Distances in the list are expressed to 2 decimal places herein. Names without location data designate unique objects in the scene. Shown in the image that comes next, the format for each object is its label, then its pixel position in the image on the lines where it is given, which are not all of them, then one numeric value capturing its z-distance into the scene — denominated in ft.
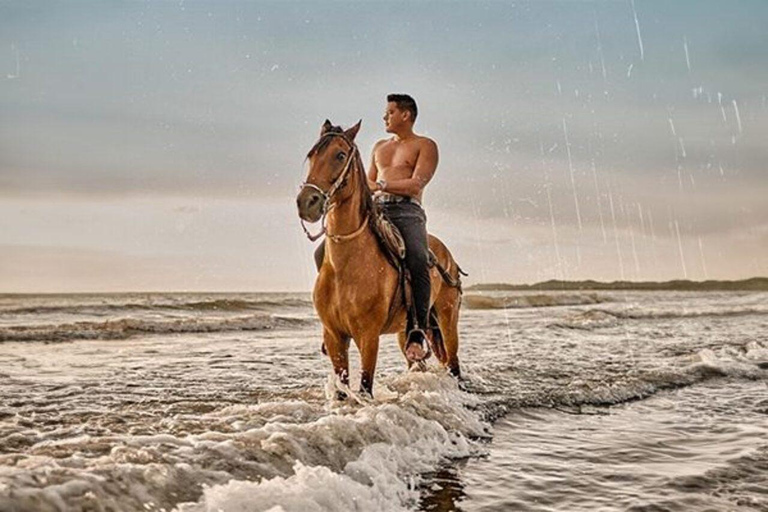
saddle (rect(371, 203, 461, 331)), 20.72
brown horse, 18.63
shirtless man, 22.08
